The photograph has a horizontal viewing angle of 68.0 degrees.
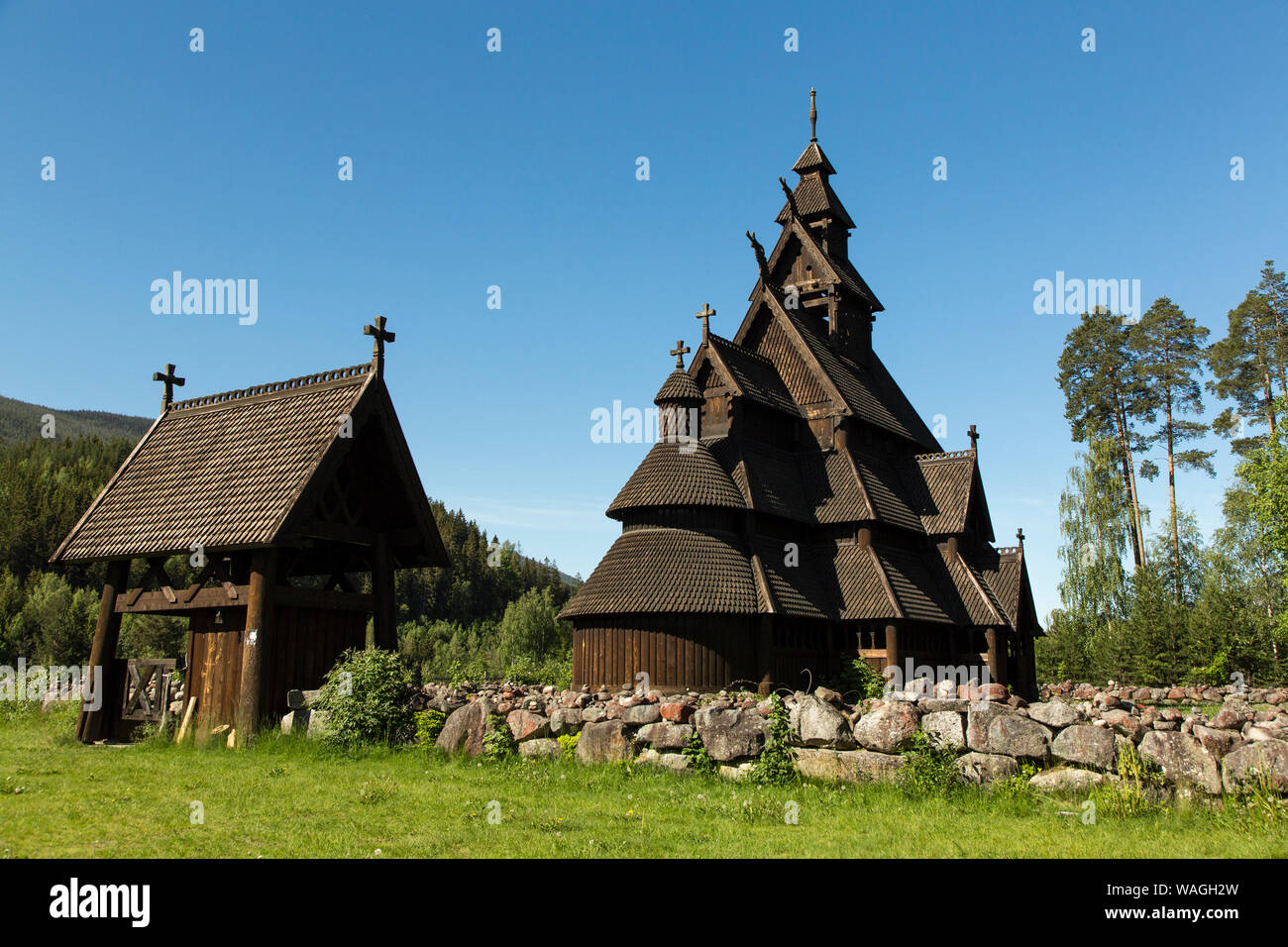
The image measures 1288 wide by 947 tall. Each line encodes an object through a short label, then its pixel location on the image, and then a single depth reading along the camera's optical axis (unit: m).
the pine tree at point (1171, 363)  57.62
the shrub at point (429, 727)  15.86
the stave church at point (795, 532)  28.22
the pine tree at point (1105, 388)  59.19
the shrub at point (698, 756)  13.41
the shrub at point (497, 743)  14.85
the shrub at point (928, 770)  11.96
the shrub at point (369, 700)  15.91
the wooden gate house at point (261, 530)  17.44
